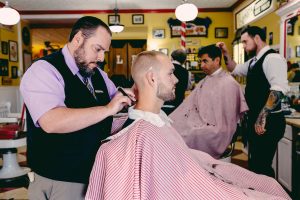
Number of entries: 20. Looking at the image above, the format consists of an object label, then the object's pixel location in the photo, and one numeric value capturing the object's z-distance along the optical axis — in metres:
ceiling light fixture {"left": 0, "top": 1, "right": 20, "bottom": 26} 5.25
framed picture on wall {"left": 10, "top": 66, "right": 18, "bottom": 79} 8.14
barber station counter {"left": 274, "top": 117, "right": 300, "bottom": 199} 2.91
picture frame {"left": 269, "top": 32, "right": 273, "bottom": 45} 5.38
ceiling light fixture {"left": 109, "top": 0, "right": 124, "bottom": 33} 6.96
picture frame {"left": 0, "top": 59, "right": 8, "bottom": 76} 7.53
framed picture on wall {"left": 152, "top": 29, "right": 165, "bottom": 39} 8.51
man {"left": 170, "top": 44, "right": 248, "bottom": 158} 2.98
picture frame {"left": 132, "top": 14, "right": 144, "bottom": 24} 8.47
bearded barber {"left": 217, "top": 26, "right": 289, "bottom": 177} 2.56
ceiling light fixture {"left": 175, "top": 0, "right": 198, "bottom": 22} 5.75
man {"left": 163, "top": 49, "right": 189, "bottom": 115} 4.10
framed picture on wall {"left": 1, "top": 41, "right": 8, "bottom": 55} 7.63
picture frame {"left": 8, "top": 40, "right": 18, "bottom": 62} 8.06
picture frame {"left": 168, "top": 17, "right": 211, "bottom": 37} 8.38
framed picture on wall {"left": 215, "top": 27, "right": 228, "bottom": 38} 8.43
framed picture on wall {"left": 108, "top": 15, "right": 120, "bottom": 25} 8.44
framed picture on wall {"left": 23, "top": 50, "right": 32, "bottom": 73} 9.03
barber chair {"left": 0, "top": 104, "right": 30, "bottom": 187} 3.35
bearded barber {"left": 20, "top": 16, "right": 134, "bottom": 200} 1.33
